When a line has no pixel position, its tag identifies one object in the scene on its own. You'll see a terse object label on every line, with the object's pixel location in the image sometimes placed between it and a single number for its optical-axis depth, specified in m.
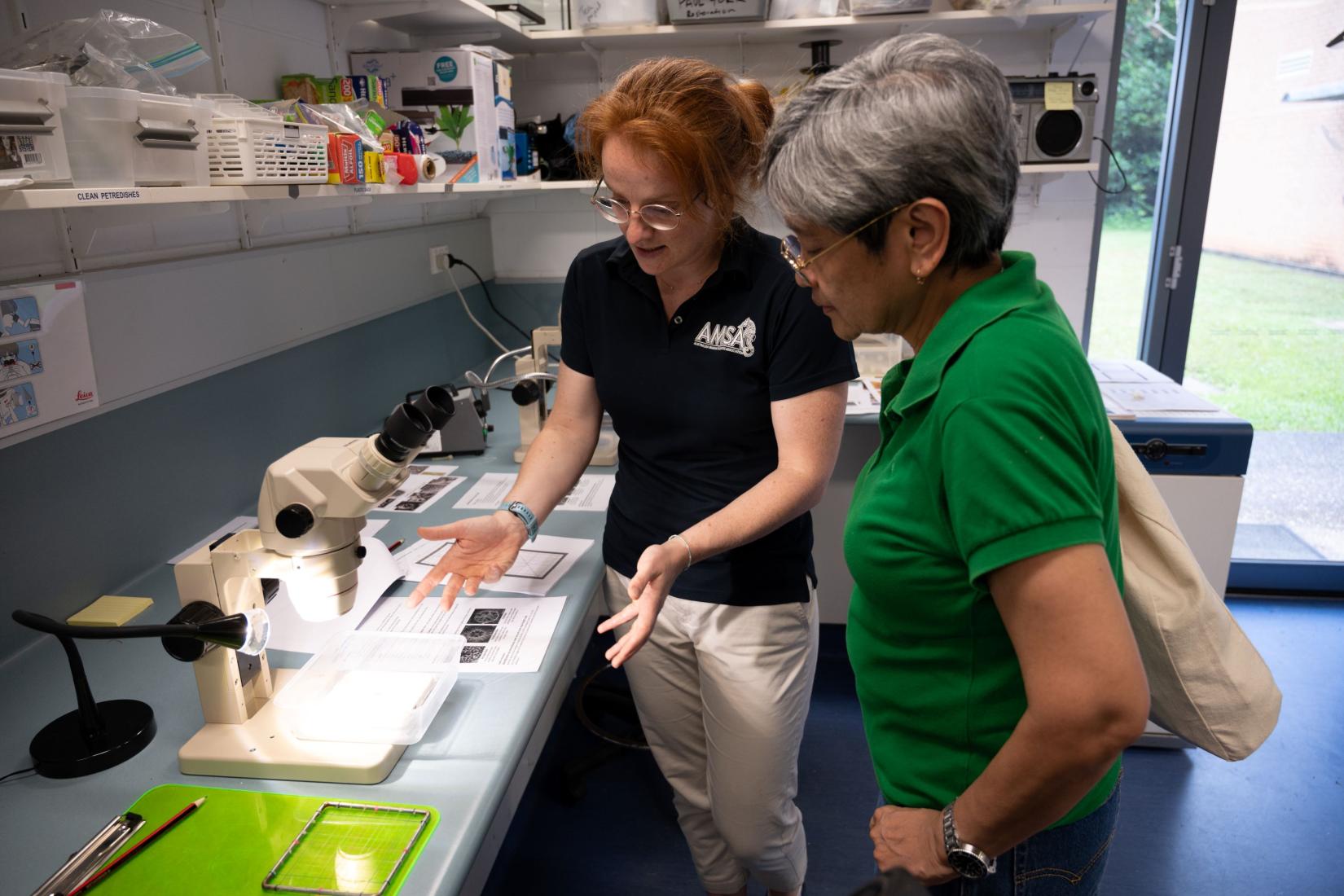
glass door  3.04
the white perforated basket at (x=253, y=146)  1.16
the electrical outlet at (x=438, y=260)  2.79
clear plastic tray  1.13
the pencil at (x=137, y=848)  0.93
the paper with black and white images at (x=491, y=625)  1.35
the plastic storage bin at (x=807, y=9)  2.66
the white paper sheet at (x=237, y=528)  1.72
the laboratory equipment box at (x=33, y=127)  0.83
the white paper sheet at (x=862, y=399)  2.59
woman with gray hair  0.74
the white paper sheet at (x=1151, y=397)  2.50
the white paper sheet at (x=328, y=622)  1.40
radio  2.62
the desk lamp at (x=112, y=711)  1.06
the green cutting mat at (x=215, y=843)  0.93
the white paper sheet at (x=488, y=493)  1.98
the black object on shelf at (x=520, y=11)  2.56
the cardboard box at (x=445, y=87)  2.13
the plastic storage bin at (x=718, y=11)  2.60
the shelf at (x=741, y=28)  2.47
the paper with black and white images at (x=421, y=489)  2.00
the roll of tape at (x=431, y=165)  1.75
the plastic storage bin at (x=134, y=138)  0.96
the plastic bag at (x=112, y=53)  1.06
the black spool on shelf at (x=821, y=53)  2.80
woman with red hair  1.37
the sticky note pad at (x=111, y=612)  1.42
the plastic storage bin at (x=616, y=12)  2.72
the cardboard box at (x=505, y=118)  2.41
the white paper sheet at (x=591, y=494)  2.03
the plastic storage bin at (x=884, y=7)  2.58
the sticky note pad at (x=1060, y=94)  2.62
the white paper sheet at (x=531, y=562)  1.62
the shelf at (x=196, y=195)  0.85
